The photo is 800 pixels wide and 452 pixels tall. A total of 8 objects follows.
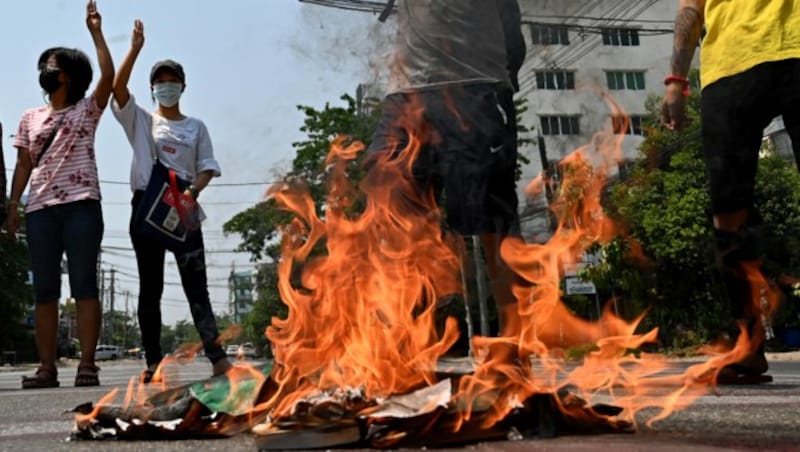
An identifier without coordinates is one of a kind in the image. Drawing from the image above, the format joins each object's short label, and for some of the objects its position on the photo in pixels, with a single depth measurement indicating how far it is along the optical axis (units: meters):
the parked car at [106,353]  77.00
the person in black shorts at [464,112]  2.60
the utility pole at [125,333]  114.38
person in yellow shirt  2.94
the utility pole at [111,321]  94.50
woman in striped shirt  4.84
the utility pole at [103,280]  93.81
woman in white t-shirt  4.60
